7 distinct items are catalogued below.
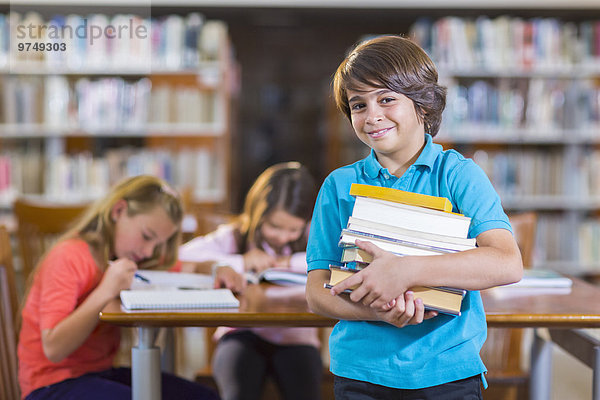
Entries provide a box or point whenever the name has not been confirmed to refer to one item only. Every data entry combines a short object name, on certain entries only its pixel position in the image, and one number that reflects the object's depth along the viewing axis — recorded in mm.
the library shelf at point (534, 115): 8357
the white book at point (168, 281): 3506
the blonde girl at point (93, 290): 3406
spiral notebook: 3277
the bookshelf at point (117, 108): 8100
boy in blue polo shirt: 2907
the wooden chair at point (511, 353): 4126
